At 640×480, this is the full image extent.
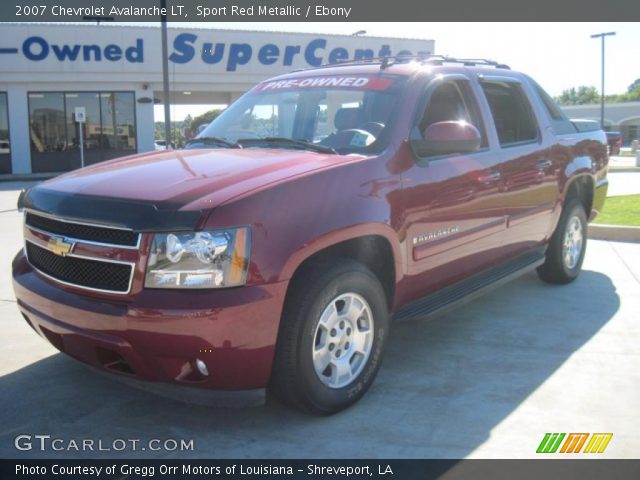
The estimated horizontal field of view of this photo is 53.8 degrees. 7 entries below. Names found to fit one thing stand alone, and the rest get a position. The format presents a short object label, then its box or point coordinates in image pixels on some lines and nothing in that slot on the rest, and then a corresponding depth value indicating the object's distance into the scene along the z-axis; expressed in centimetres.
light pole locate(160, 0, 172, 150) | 1540
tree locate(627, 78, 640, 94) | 12850
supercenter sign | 2227
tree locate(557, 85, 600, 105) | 11994
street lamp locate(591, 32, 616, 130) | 3916
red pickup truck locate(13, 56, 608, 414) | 286
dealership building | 2248
